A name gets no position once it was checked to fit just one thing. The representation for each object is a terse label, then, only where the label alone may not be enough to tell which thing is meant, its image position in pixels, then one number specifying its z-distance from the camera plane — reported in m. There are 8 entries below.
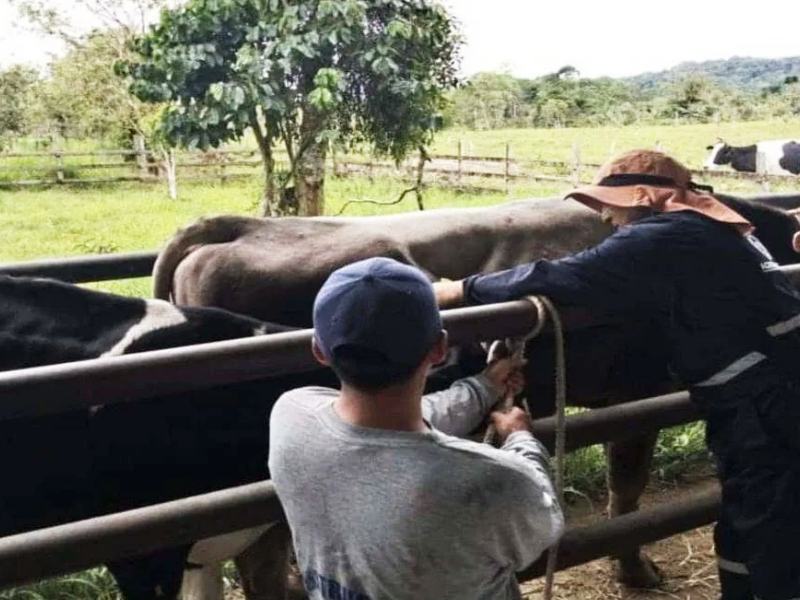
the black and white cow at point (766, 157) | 14.50
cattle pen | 1.53
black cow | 1.96
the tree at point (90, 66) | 12.66
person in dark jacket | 2.02
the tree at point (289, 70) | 7.53
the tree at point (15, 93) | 15.46
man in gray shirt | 1.28
